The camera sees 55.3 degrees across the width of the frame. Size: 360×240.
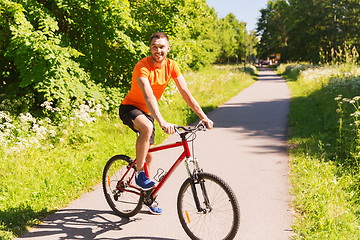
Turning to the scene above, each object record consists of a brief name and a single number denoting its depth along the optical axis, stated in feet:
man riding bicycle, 11.21
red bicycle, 10.63
